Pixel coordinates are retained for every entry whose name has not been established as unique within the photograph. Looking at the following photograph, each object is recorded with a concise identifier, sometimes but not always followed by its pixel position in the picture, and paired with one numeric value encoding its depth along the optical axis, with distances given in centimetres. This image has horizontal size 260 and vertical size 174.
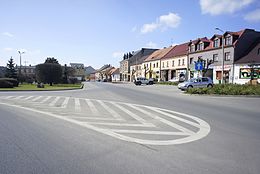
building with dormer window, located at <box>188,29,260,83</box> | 4044
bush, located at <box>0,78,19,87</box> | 3368
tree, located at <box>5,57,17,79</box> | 5040
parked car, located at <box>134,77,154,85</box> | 5308
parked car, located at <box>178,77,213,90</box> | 2919
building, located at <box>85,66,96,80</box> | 18282
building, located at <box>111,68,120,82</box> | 11656
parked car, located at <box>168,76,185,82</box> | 4893
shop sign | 3643
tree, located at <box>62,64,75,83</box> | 5602
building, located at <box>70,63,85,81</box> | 12848
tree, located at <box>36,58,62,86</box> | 4266
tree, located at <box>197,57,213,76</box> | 4451
